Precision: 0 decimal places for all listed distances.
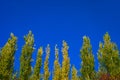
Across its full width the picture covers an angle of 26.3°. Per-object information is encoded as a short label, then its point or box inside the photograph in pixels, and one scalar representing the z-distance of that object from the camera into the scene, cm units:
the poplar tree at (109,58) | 3666
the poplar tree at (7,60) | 2866
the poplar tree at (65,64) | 3463
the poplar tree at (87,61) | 3525
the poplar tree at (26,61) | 3247
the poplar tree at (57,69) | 3582
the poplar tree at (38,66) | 3712
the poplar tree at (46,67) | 4200
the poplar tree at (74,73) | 4122
